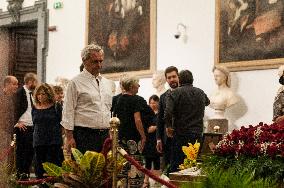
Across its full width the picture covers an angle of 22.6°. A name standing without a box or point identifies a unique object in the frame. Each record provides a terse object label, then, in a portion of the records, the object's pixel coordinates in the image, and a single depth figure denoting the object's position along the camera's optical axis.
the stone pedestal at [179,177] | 5.85
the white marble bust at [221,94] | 13.07
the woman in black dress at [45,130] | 9.62
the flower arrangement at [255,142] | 5.27
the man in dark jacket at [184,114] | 9.34
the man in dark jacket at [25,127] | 11.96
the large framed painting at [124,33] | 16.19
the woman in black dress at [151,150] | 11.17
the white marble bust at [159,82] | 14.62
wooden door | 21.70
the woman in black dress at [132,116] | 10.55
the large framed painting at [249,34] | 12.76
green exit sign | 19.65
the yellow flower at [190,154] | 7.04
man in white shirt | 7.24
